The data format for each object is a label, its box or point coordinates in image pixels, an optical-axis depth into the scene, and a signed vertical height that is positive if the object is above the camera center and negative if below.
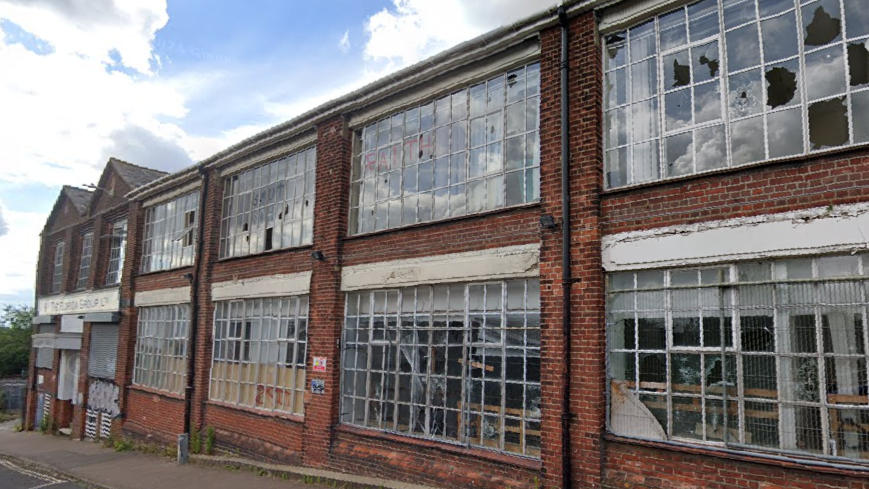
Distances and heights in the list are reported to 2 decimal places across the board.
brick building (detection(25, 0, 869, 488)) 5.72 +0.92
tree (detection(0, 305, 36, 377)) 32.00 -1.37
